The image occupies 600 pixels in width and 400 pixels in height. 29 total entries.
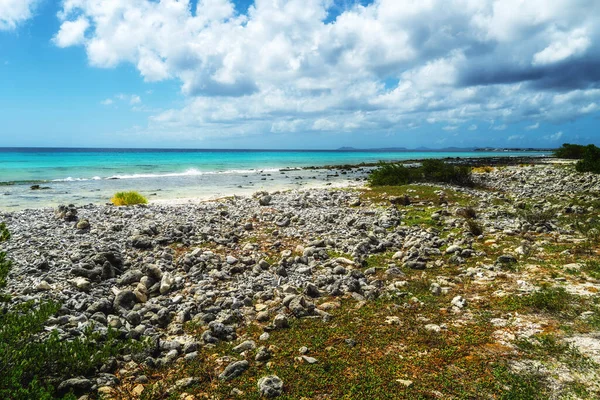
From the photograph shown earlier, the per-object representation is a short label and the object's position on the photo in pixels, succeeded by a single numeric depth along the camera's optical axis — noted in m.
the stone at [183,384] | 5.36
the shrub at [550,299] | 7.21
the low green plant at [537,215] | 14.27
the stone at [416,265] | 10.30
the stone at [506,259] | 10.05
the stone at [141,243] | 12.17
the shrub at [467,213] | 16.03
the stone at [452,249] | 11.31
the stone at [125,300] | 7.82
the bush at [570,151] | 70.25
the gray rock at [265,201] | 21.40
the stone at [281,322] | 7.08
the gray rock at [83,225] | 14.52
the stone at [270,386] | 5.11
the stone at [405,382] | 5.19
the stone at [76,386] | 5.17
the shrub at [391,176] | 30.92
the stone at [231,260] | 10.70
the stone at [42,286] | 8.25
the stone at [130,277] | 9.12
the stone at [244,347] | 6.39
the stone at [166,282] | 8.77
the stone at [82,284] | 8.45
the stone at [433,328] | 6.72
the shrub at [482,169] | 44.16
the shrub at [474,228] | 13.16
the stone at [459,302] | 7.65
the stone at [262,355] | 6.05
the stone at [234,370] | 5.57
